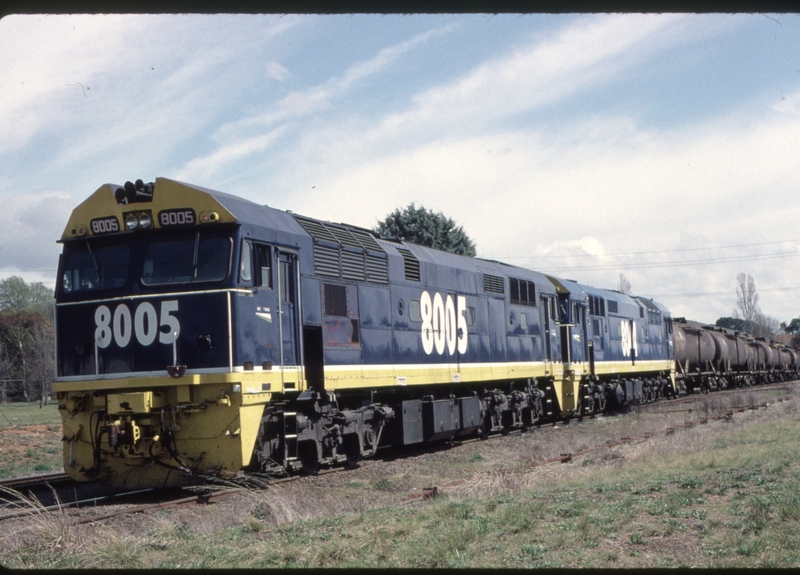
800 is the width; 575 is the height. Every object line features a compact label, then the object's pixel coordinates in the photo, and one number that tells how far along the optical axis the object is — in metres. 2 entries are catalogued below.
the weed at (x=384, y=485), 13.34
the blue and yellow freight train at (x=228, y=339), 12.02
